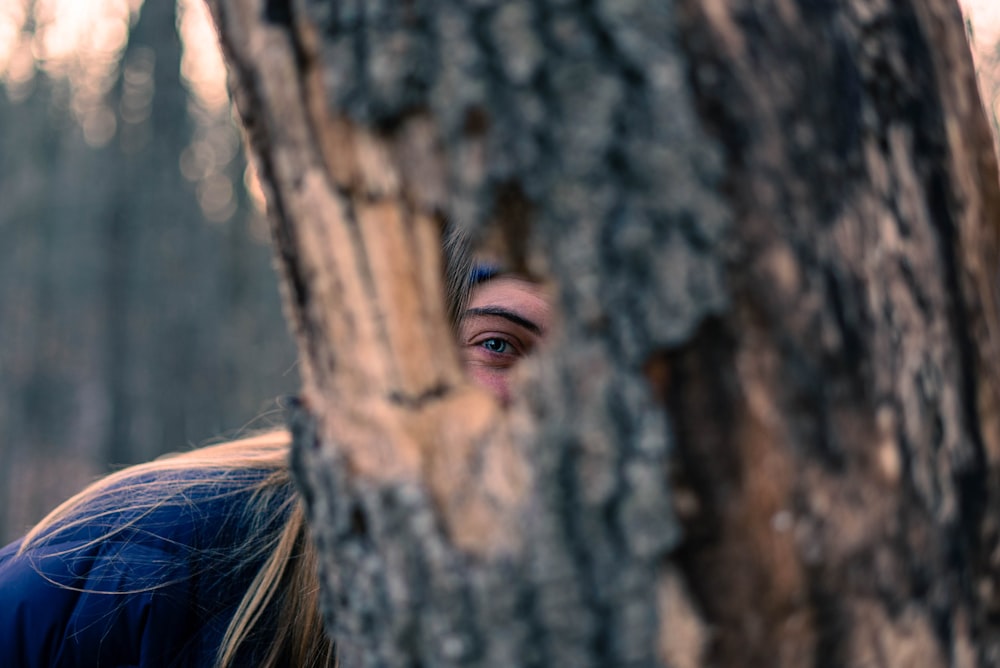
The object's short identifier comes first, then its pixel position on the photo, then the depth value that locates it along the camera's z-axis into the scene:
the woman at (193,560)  1.55
